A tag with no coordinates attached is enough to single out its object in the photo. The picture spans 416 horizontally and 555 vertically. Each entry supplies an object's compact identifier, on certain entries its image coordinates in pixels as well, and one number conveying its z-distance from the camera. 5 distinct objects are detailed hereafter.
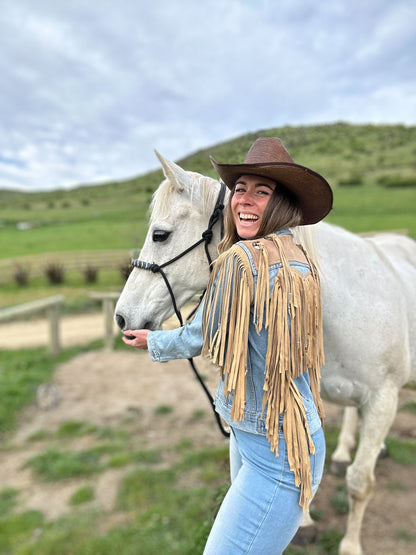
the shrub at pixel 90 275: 13.58
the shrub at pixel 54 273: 13.53
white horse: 1.82
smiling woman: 1.23
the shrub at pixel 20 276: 13.20
